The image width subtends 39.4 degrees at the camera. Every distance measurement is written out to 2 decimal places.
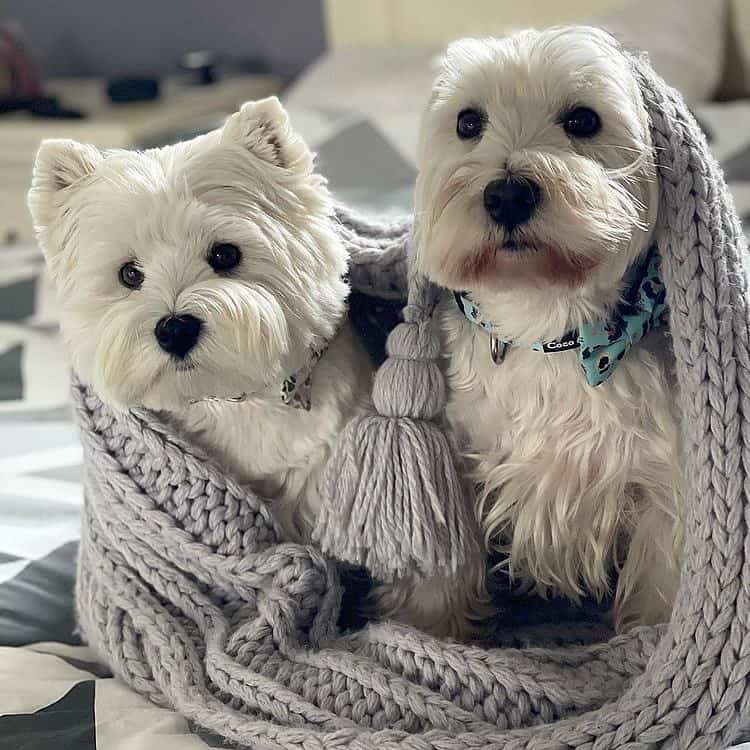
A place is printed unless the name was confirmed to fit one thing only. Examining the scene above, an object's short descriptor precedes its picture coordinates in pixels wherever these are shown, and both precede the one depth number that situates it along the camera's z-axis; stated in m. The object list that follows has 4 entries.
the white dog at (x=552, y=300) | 0.90
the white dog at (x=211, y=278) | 0.92
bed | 1.05
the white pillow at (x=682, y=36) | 2.18
